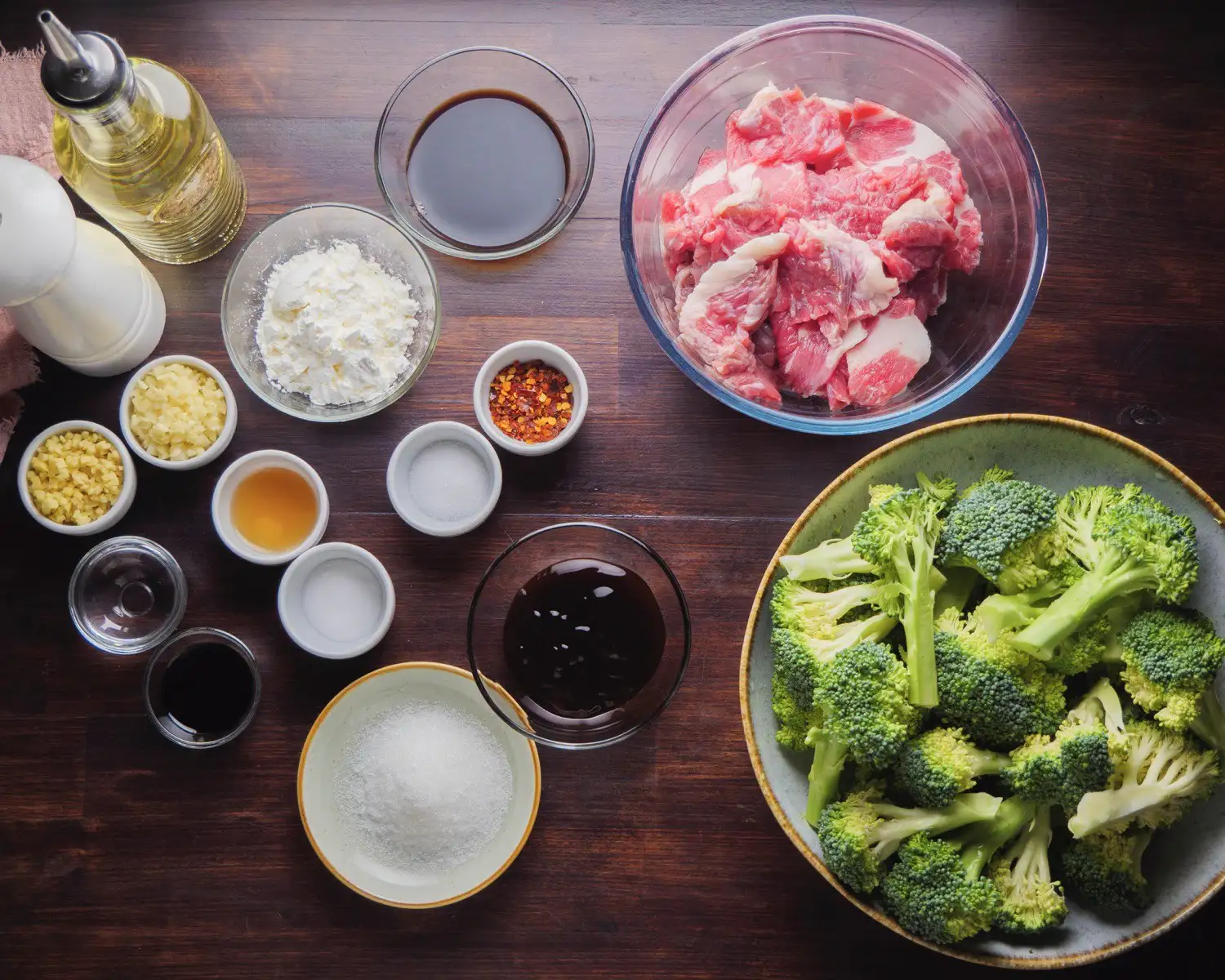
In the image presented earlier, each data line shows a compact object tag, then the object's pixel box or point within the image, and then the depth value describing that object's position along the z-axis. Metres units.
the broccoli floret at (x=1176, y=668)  0.69
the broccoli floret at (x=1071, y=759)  0.69
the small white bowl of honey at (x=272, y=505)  0.78
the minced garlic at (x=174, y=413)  0.77
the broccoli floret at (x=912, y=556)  0.70
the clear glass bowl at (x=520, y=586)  0.75
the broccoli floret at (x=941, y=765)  0.70
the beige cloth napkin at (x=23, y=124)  0.79
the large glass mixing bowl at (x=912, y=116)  0.74
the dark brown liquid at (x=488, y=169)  0.79
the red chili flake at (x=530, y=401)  0.78
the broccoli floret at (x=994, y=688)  0.70
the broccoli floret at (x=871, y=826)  0.71
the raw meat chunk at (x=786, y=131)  0.74
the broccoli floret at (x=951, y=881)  0.70
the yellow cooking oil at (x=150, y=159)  0.70
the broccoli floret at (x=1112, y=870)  0.72
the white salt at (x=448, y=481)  0.79
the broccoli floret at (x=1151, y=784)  0.70
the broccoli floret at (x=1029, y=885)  0.72
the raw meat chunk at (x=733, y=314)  0.73
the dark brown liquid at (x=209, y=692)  0.78
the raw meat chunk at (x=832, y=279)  0.72
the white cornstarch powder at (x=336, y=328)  0.76
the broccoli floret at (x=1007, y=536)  0.69
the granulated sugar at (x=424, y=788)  0.78
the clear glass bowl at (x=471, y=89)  0.78
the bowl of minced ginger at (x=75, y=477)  0.77
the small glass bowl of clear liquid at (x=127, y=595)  0.78
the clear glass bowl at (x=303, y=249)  0.77
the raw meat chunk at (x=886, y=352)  0.74
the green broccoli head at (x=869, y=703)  0.69
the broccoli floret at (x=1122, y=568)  0.69
